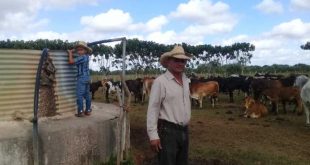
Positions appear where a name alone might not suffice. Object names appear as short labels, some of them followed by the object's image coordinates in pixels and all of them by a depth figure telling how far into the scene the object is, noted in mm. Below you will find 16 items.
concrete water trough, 3758
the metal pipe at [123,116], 4634
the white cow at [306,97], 8535
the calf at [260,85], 13536
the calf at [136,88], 15379
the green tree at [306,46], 30137
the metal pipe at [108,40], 4526
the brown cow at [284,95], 11036
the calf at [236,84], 15332
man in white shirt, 3267
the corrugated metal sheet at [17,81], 4153
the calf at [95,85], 16497
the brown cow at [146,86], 15074
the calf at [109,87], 16057
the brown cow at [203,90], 13207
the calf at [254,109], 10415
